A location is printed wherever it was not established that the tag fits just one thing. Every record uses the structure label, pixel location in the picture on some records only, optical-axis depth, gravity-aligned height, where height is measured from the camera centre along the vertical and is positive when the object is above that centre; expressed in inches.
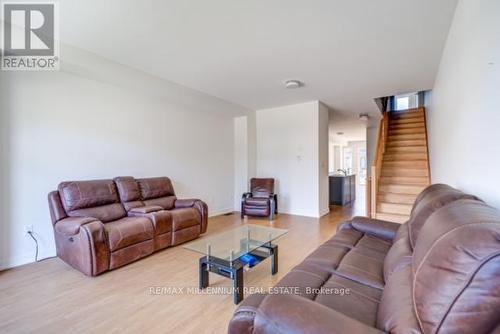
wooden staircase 163.2 +1.0
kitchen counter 256.2 -23.4
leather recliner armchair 189.6 -25.3
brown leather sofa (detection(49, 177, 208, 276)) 96.8 -24.1
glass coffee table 79.7 -30.4
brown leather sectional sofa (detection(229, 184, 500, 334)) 27.0 -18.5
